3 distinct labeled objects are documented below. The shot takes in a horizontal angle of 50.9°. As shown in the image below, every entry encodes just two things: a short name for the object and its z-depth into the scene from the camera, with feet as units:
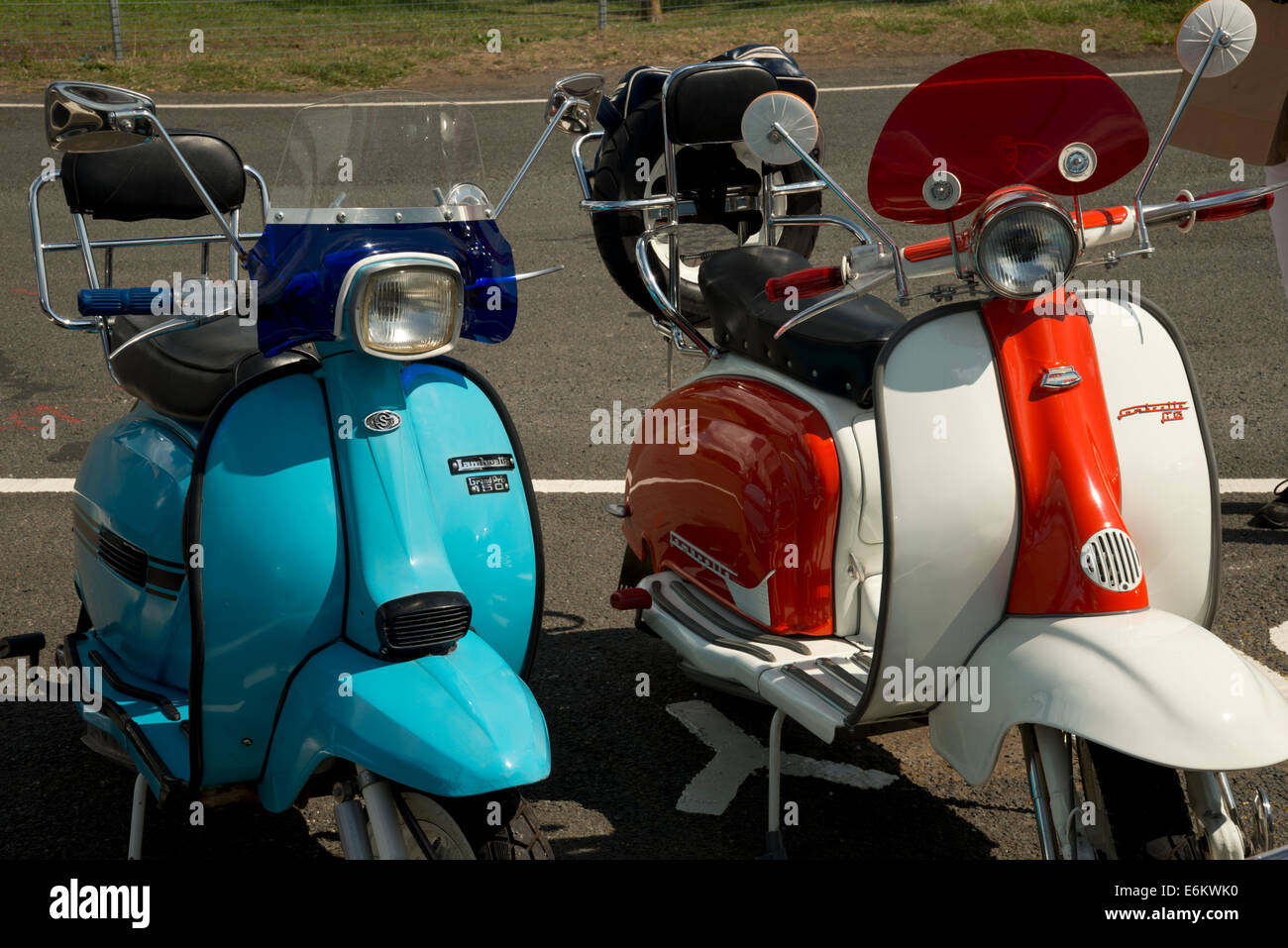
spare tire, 12.50
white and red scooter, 7.43
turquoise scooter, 7.19
